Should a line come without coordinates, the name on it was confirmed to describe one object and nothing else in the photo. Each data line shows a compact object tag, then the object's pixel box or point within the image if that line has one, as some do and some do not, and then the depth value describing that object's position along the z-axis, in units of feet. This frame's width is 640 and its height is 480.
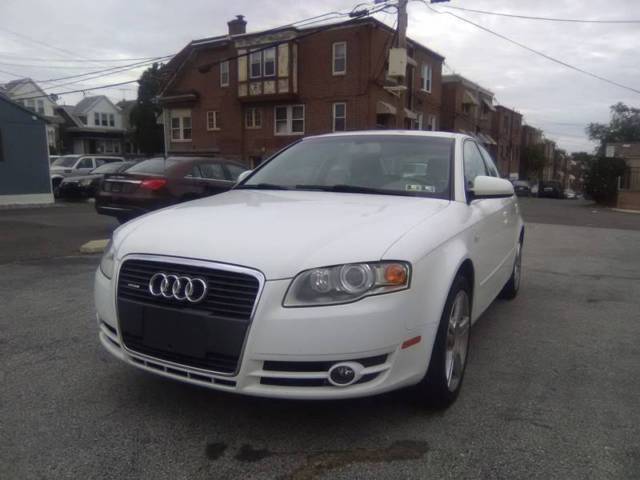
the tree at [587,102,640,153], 206.80
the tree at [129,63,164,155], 163.53
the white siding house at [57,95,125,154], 168.14
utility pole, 44.47
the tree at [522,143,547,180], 194.29
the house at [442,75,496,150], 124.88
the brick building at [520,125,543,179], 195.83
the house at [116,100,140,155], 172.88
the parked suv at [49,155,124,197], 70.64
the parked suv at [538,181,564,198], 144.66
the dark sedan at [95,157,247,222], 29.25
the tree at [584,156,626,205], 82.94
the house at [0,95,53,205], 51.44
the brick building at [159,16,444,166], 83.87
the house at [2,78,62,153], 157.05
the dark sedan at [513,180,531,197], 126.52
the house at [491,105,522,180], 162.71
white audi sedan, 7.88
